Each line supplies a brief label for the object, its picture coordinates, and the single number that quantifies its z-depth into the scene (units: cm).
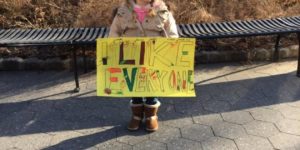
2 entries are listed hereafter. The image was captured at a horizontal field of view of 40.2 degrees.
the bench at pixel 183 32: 413
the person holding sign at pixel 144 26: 332
